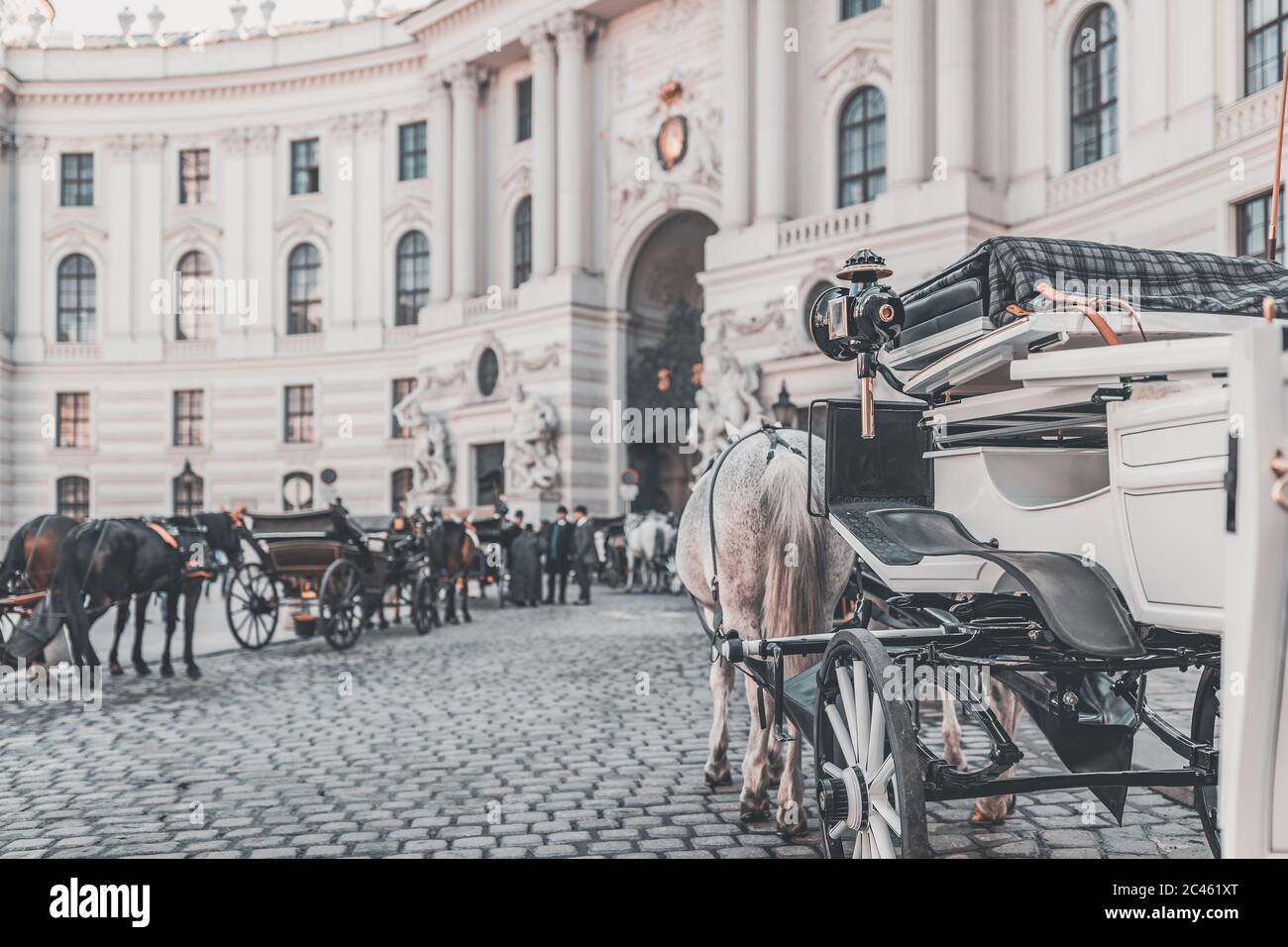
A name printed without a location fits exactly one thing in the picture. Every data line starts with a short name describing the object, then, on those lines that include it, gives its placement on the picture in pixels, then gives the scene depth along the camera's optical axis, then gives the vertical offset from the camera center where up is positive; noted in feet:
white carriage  8.54 -0.37
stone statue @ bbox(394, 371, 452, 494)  114.21 +3.47
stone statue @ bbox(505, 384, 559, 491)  102.83 +3.29
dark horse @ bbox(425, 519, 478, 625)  58.90 -3.79
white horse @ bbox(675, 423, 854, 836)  17.94 -1.34
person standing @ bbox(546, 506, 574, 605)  73.97 -4.49
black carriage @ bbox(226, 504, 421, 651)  45.80 -3.71
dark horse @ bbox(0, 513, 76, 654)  33.65 -2.33
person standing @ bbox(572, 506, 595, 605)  70.90 -4.50
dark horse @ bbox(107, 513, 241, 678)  37.68 -4.15
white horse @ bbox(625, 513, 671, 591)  75.82 -4.16
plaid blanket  13.10 +2.50
